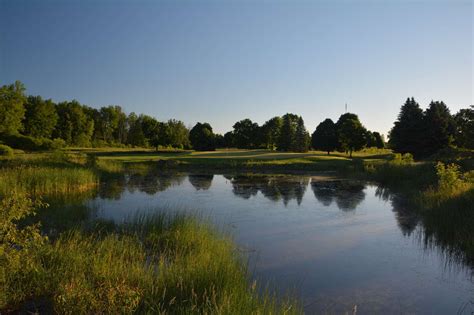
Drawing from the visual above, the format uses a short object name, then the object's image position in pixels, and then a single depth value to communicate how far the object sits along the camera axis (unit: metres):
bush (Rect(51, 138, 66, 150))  49.91
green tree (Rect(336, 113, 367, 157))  55.53
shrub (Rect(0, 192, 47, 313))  5.20
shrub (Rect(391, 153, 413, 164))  29.69
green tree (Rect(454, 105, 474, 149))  33.72
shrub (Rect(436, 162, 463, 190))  15.31
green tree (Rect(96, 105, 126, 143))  87.12
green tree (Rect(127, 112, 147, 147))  78.49
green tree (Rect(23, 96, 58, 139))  66.13
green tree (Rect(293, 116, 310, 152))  66.19
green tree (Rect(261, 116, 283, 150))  76.62
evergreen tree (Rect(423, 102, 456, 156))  46.22
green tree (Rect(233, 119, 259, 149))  81.56
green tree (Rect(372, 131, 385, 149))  84.10
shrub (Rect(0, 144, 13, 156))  33.67
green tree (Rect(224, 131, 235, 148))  87.50
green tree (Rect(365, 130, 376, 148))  69.91
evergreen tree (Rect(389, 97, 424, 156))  47.50
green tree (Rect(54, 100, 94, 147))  71.81
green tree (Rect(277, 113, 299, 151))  67.81
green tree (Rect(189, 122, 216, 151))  77.00
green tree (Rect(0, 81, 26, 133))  53.34
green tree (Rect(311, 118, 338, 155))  68.38
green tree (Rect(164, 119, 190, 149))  67.81
